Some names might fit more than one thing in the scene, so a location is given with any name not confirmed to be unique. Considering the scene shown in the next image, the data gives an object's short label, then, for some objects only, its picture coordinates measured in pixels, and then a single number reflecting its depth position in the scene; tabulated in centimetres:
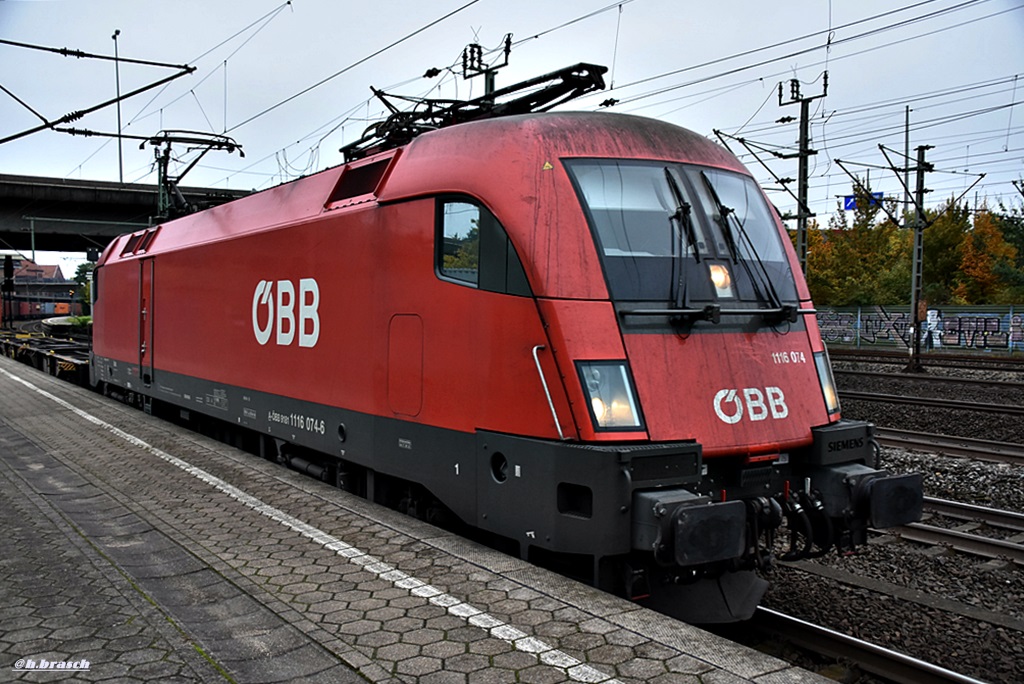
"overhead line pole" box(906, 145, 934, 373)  2391
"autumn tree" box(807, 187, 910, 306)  4456
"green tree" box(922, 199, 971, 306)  4312
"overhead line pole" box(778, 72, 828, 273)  2336
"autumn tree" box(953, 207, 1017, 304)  4009
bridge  3578
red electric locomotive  504
